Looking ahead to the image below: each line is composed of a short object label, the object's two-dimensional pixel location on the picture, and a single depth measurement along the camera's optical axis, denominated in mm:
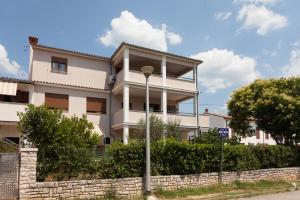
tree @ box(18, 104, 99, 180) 9463
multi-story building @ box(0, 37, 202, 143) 17885
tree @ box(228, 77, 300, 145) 16217
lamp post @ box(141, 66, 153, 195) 10133
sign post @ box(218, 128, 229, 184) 12161
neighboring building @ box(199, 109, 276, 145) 34429
